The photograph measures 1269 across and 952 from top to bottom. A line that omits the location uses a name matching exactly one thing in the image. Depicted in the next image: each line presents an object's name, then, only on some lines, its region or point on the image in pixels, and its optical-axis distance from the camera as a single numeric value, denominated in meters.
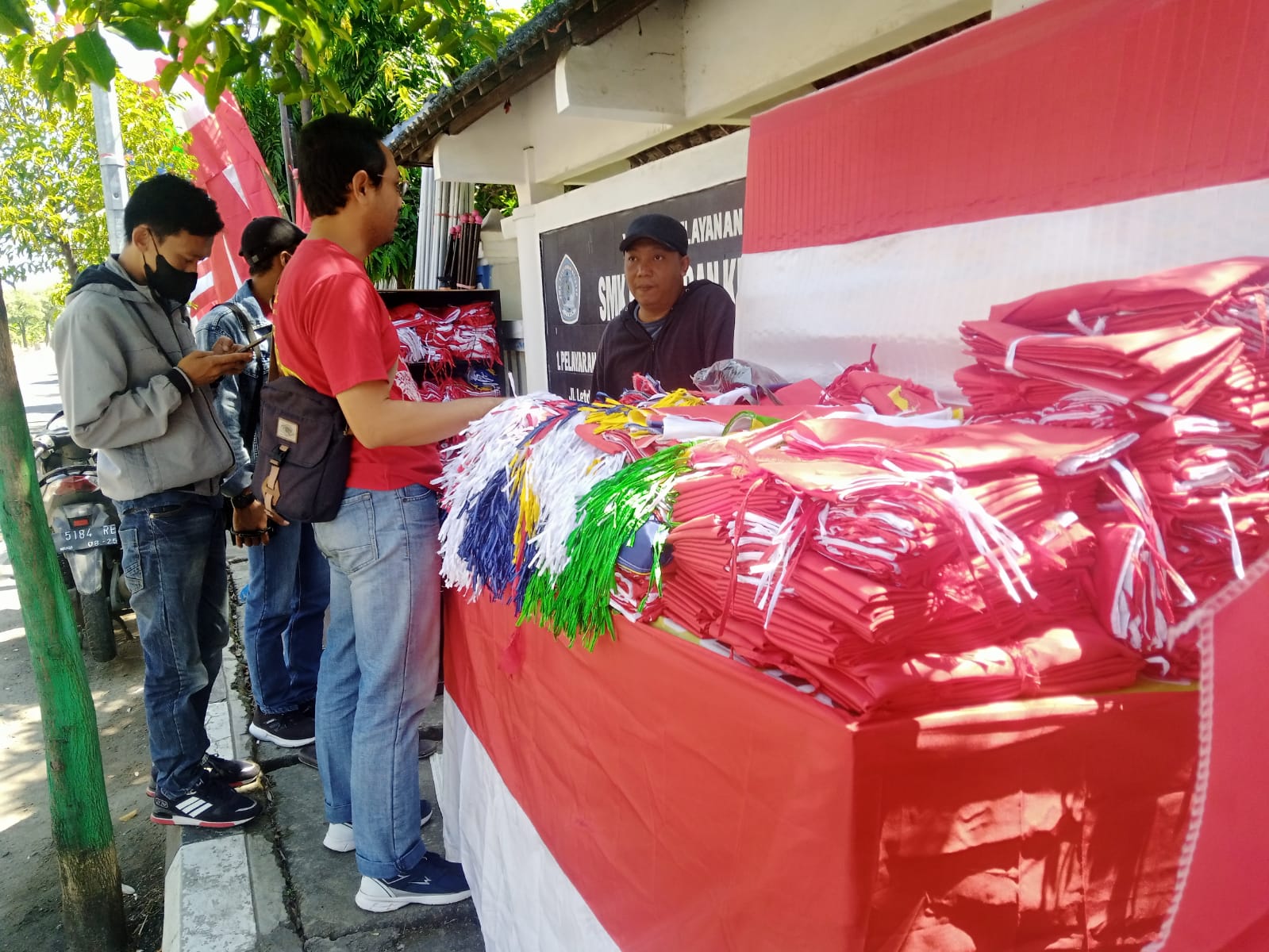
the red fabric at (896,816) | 0.89
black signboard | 3.77
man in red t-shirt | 1.80
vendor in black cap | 2.87
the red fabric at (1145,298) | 1.04
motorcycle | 4.50
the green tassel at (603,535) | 1.20
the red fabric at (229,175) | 6.45
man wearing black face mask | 2.43
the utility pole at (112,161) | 5.53
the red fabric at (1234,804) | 0.97
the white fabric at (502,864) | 1.58
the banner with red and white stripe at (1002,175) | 1.26
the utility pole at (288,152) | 8.48
